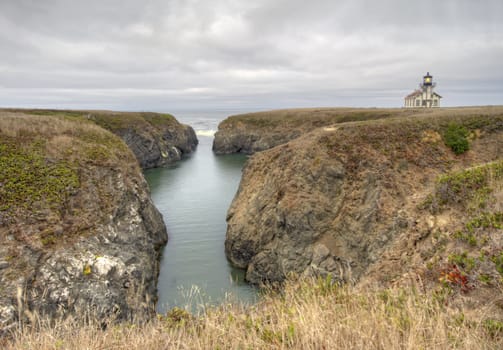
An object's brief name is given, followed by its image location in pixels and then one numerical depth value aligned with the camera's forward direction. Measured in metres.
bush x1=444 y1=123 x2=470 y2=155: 27.97
